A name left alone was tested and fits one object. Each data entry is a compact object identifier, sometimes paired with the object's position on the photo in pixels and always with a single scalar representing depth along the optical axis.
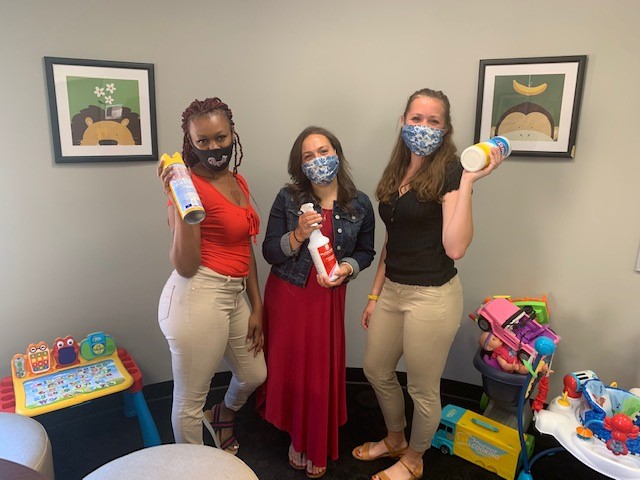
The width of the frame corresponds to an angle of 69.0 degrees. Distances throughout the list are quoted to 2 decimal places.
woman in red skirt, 1.69
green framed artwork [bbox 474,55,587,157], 1.92
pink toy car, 1.92
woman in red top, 1.52
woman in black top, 1.53
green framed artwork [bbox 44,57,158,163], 1.89
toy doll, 1.91
